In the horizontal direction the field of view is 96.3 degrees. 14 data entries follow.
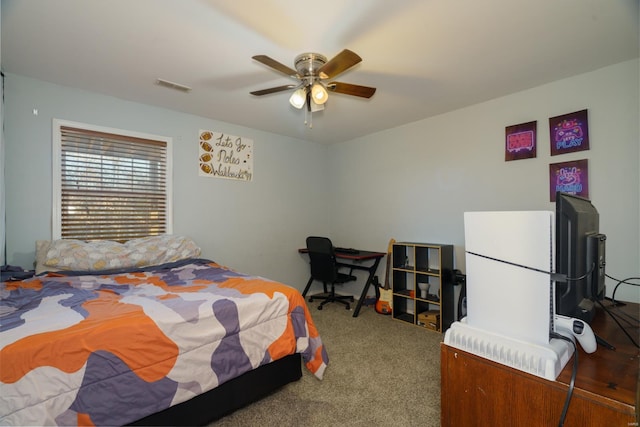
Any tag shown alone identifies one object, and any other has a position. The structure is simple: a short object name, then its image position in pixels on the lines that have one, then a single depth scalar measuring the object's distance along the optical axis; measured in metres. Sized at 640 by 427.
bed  1.12
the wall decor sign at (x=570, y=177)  2.34
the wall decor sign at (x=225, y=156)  3.32
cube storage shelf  3.00
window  2.52
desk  3.43
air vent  2.43
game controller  0.99
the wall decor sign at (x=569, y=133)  2.35
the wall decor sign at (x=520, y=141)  2.62
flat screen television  0.97
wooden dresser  0.79
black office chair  3.52
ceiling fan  1.76
